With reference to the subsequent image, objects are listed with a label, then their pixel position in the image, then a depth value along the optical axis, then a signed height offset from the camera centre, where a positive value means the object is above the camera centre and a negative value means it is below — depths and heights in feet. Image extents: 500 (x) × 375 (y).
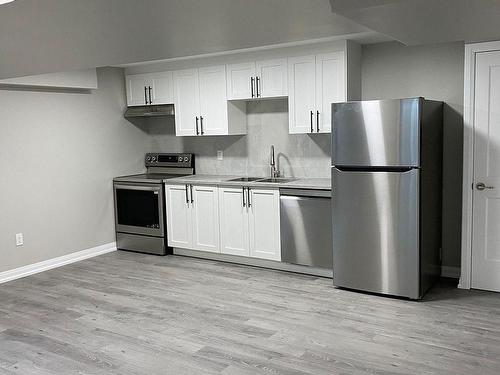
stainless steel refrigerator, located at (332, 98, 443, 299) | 13.39 -1.78
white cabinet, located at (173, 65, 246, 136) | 18.52 +1.01
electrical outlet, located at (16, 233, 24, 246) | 17.19 -3.30
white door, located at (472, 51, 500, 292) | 13.83 -1.37
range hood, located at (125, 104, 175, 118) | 20.01 +0.96
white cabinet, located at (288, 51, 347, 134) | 15.99 +1.29
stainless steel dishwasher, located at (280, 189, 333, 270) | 15.72 -3.00
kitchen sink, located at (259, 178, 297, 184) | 17.68 -1.69
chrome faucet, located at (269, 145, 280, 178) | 18.63 -1.34
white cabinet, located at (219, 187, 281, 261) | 16.93 -3.03
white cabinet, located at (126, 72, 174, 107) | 19.84 +1.82
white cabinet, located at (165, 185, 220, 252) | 18.40 -3.00
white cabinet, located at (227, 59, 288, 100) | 17.06 +1.77
